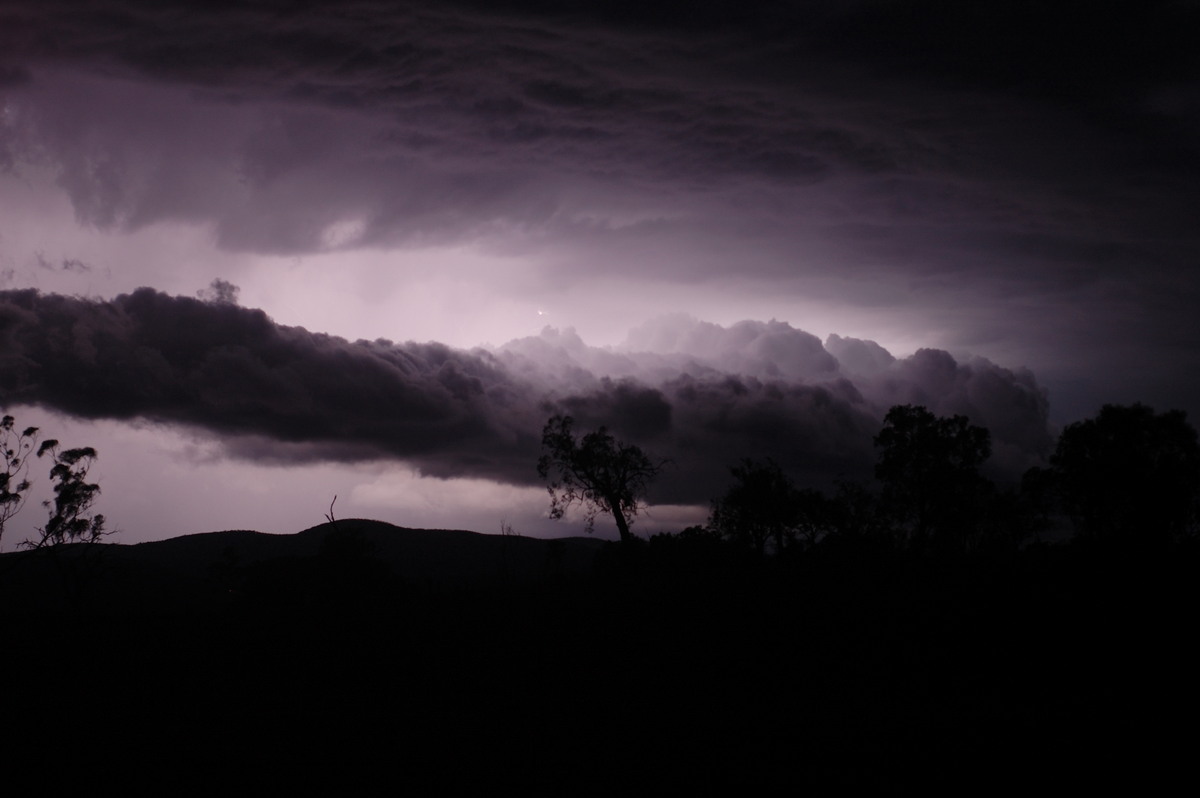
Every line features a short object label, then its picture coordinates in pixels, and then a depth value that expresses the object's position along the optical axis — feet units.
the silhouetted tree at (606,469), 175.94
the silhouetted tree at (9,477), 197.07
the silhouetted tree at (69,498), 214.69
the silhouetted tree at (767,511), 186.50
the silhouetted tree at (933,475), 172.14
